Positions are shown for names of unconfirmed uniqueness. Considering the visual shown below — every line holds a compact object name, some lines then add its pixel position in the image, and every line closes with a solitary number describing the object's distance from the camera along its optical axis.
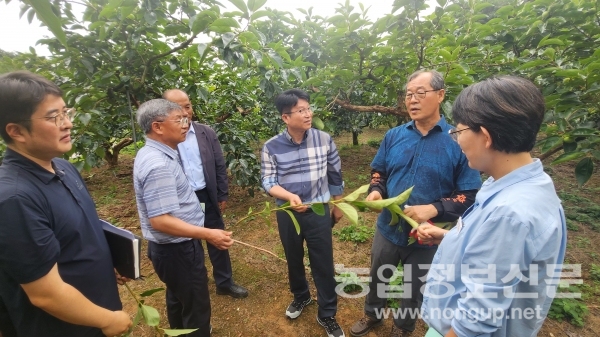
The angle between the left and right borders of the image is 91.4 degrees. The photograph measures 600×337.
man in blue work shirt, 1.74
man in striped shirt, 1.58
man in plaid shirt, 2.14
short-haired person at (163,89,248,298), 2.56
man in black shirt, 0.93
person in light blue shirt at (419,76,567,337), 0.90
